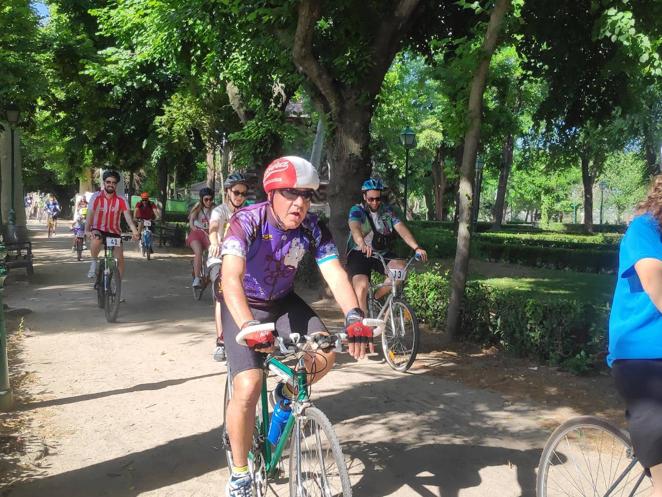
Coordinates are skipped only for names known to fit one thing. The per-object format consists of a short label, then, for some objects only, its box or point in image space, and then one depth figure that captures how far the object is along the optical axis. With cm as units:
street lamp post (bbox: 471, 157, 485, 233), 2952
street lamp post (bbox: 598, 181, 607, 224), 7596
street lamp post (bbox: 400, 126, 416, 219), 2332
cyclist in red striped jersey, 933
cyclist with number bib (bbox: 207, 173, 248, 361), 760
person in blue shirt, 241
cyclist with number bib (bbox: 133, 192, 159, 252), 1994
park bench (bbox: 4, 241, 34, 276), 1359
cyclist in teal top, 696
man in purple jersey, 315
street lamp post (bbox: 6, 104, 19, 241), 1493
